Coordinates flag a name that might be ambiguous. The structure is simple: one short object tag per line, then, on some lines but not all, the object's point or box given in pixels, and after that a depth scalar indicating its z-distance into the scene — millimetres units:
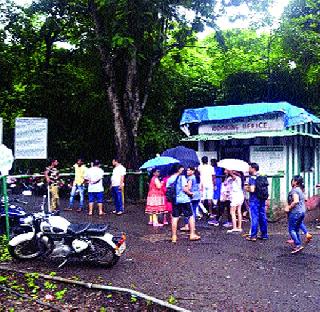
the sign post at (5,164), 7668
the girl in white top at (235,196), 8958
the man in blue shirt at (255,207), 8071
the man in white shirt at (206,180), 10527
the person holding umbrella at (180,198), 7872
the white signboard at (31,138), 7634
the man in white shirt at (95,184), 11197
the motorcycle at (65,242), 6423
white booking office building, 12653
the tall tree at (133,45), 12391
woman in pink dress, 9714
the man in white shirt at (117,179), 11305
